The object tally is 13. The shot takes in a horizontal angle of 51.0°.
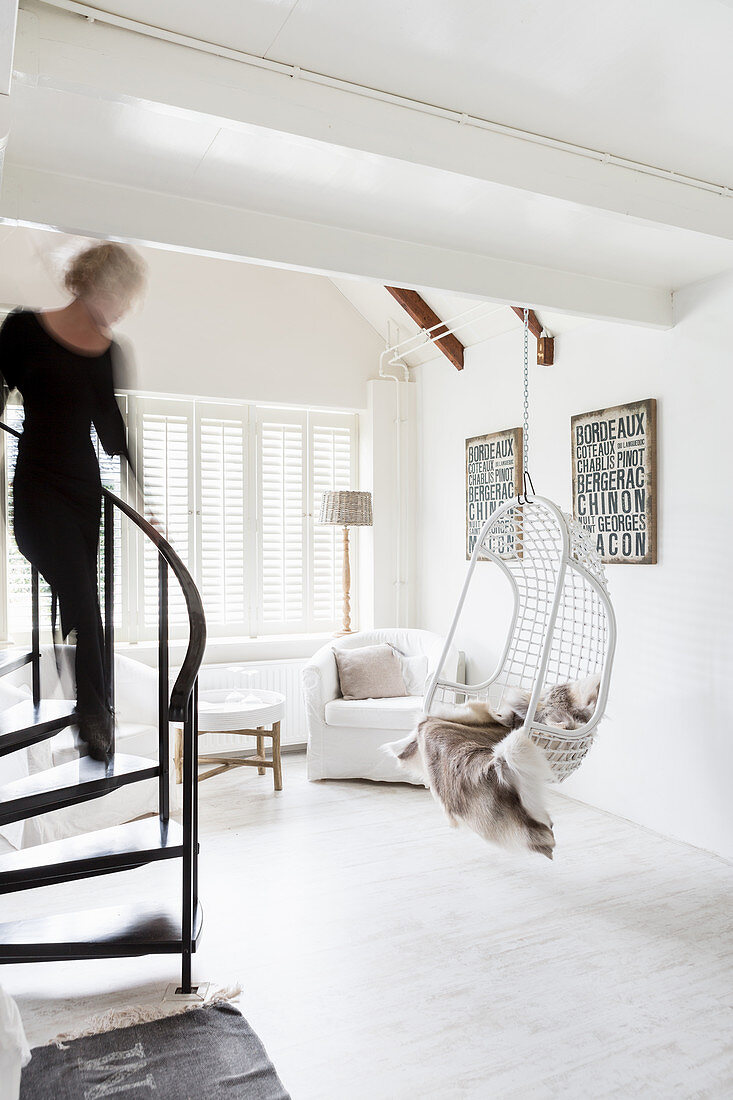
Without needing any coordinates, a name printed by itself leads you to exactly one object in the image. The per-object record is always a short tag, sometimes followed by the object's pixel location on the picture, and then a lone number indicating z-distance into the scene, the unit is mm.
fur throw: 2539
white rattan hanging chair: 2889
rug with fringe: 1887
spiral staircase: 1959
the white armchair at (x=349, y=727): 4273
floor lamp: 4945
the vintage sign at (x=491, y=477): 4508
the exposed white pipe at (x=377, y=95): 1829
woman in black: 1358
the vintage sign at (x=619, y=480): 3623
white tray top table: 3980
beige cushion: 4508
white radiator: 4758
